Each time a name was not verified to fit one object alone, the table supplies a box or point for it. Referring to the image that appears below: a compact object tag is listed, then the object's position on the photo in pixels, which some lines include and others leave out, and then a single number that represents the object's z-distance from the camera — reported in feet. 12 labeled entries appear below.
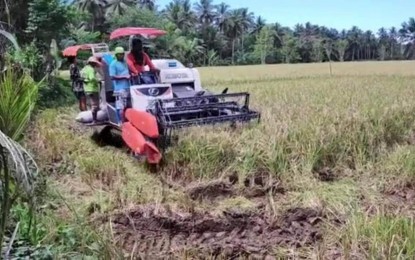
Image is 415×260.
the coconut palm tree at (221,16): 213.87
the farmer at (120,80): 24.16
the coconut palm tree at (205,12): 211.61
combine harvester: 21.39
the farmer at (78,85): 36.86
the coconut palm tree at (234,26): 212.56
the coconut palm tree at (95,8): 130.31
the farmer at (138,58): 25.66
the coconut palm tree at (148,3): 170.30
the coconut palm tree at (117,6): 142.39
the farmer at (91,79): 31.58
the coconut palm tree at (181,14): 189.26
